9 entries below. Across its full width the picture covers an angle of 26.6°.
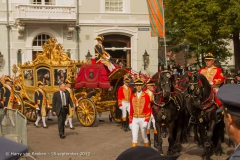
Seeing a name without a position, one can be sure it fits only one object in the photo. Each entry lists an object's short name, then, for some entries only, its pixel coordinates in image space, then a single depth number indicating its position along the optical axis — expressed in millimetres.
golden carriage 19219
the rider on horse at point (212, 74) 13305
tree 30547
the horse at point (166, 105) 12367
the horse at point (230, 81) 14664
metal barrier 12227
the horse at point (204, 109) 12227
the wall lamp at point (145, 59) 33188
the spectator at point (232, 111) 3449
